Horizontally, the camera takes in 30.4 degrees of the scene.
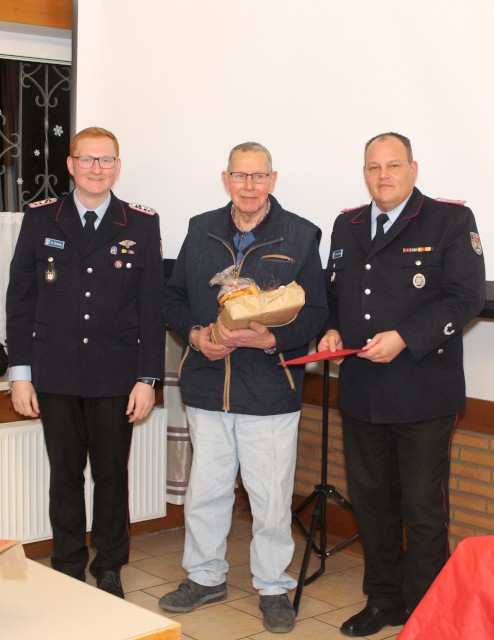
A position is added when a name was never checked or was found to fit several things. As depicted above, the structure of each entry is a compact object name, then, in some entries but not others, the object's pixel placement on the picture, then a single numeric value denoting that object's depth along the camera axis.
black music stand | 3.41
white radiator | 3.67
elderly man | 3.06
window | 4.43
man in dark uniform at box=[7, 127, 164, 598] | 3.18
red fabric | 1.31
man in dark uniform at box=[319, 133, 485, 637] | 2.82
